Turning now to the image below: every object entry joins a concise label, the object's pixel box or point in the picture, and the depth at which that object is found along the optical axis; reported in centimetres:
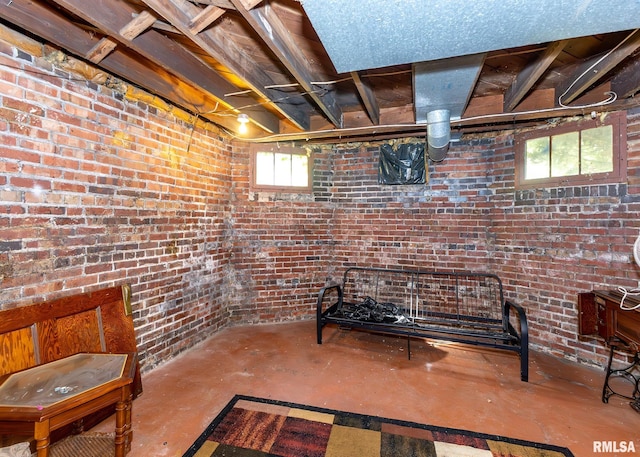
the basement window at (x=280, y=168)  386
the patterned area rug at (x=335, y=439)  173
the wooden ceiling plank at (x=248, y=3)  142
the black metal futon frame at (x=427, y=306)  274
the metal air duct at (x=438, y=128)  269
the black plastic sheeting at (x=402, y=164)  367
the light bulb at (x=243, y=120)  295
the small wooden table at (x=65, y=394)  128
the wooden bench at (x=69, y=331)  166
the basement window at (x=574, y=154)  261
